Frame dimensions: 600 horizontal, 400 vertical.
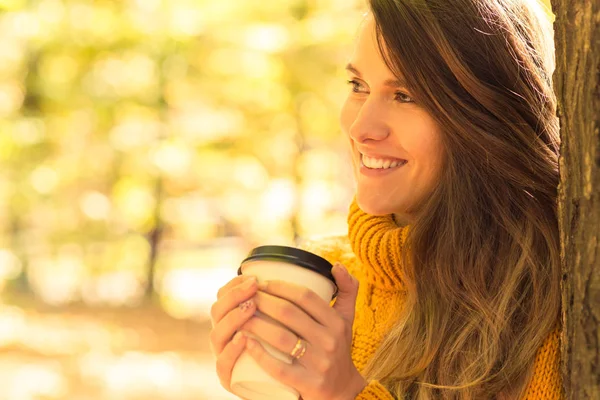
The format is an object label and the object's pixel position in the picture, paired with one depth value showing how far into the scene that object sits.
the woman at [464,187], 1.50
